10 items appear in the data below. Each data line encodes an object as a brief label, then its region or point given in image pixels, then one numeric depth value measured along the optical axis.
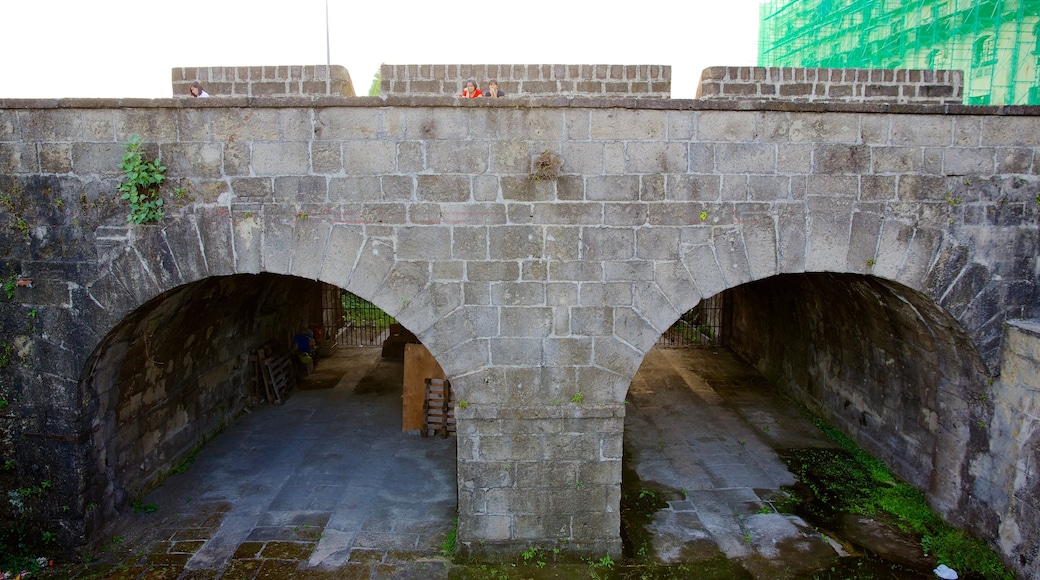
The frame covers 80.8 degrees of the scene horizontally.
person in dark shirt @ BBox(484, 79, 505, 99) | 6.96
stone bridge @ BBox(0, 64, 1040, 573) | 5.18
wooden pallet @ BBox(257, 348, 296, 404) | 9.77
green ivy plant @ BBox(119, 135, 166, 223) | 5.11
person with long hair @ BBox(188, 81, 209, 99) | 6.99
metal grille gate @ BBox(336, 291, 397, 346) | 14.80
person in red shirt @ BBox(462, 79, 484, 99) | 6.70
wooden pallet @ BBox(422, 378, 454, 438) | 8.60
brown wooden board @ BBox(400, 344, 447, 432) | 8.73
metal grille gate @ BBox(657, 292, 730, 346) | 14.16
